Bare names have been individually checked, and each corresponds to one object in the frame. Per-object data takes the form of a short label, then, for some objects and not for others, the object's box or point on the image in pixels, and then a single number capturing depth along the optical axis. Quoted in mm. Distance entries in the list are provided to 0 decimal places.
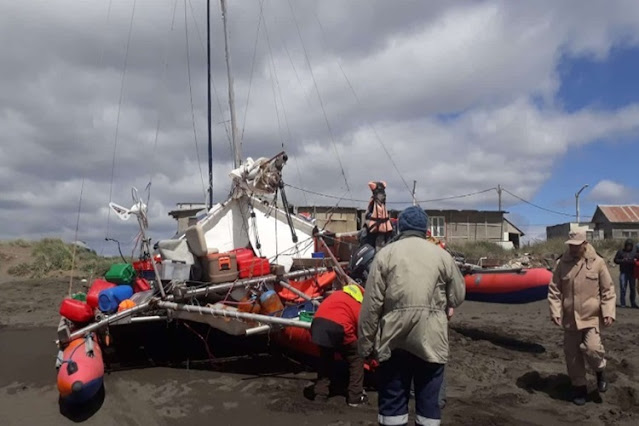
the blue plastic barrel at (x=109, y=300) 8078
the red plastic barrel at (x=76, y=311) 8039
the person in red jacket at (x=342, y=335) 6008
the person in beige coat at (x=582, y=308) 5887
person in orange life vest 8781
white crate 7844
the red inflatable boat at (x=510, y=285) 9727
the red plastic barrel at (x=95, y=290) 8391
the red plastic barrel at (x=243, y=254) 8241
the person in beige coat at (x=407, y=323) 3822
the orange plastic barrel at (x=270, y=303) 7715
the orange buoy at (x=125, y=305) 7709
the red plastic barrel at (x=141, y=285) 8864
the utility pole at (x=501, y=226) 38156
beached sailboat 7070
